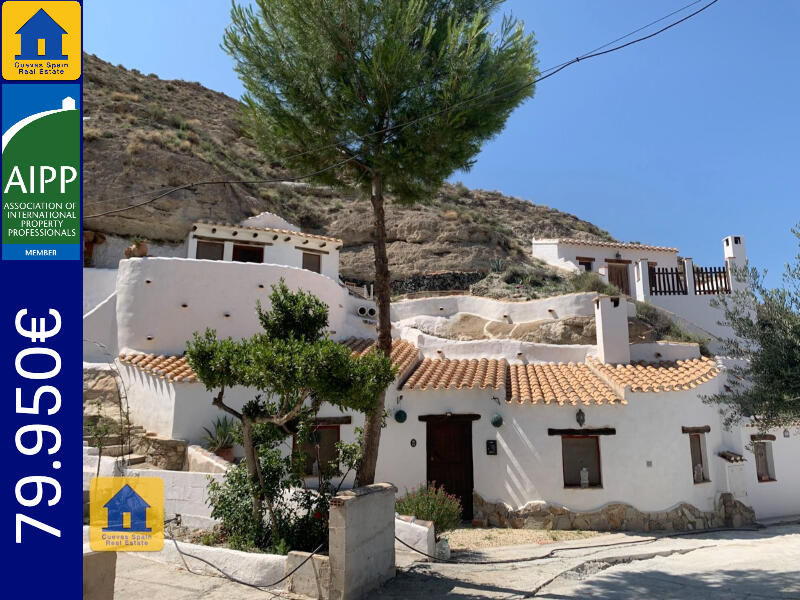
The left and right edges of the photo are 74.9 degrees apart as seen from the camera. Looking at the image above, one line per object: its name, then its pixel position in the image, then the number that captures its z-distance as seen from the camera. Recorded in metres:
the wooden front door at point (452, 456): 13.95
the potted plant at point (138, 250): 16.64
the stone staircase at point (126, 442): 12.05
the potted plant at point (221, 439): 12.44
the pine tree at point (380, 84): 9.34
